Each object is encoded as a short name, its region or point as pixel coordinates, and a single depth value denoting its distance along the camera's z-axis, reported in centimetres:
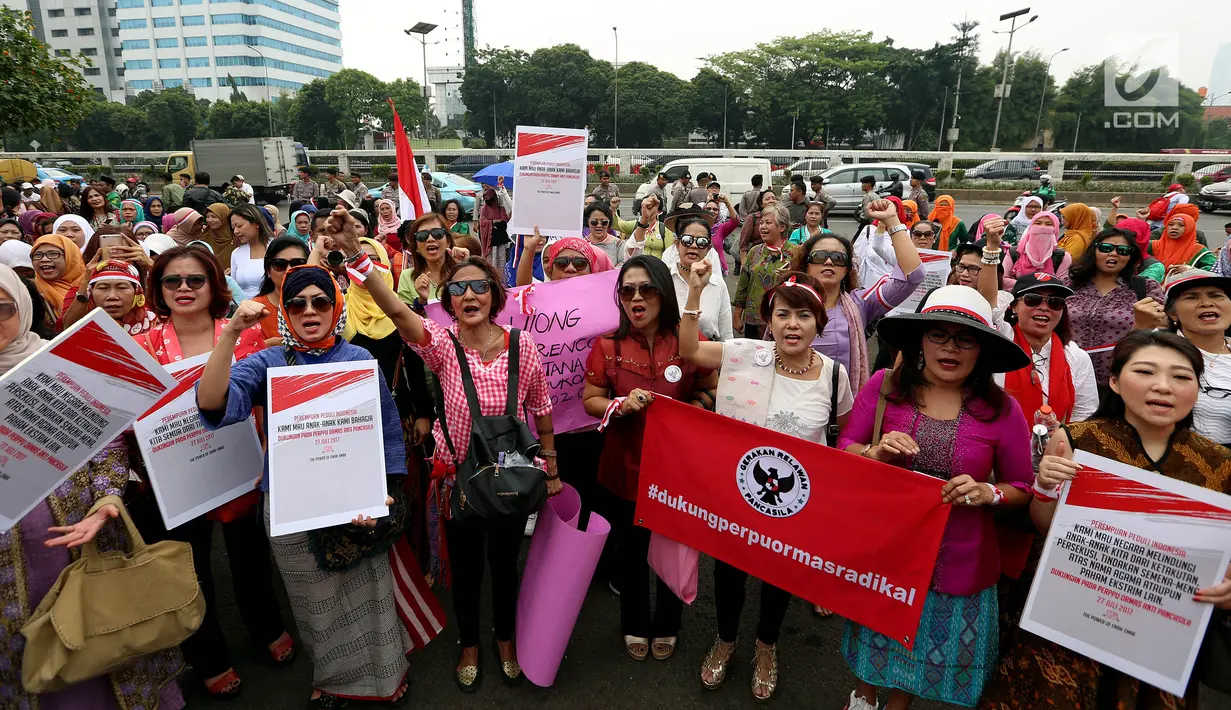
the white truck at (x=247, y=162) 2844
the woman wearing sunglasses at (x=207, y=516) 293
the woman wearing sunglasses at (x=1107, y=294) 427
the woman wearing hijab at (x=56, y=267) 445
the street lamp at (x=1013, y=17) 3555
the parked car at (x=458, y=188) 2159
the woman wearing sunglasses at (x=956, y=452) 243
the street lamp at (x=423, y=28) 3234
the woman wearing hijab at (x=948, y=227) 823
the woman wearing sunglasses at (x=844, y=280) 375
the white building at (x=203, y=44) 9544
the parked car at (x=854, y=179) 2239
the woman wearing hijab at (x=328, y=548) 245
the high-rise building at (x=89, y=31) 9038
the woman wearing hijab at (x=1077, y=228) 639
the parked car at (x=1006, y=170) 2942
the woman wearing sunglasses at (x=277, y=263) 363
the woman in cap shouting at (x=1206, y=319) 286
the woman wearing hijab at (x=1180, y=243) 690
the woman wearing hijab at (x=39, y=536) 233
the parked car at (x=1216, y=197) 2217
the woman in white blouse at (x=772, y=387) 288
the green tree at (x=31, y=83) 1334
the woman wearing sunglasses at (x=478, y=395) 291
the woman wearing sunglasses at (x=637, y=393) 312
